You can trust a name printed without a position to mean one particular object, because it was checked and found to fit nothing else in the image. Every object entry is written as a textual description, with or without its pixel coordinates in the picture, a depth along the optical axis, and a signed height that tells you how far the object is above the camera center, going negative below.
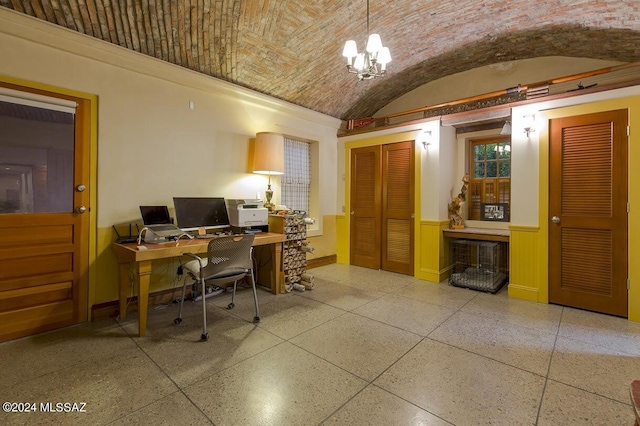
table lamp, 3.94 +0.85
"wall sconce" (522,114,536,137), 3.54 +1.17
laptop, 3.01 -0.08
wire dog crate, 4.07 -0.82
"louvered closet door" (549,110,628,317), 3.06 +0.05
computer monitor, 3.35 +0.01
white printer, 3.66 +0.00
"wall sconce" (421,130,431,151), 4.43 +1.20
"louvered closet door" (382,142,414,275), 4.68 +0.14
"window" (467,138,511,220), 4.63 +0.71
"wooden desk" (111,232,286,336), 2.54 -0.40
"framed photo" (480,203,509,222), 4.54 +0.06
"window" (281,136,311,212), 5.00 +0.73
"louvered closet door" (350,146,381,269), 5.07 +0.14
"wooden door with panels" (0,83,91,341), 2.48 +0.03
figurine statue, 4.50 +0.10
